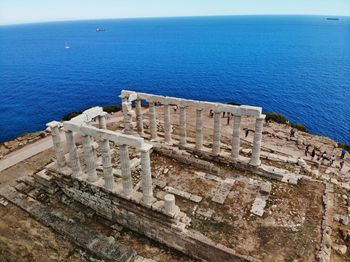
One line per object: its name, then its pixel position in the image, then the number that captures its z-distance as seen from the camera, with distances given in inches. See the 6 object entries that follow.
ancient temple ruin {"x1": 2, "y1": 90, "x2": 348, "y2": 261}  750.5
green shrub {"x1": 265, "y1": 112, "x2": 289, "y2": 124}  1899.6
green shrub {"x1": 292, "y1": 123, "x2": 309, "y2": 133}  1791.1
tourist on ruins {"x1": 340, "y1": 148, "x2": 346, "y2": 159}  1273.4
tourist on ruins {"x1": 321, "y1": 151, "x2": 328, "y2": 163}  1244.8
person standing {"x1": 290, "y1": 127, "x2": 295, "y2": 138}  1502.2
